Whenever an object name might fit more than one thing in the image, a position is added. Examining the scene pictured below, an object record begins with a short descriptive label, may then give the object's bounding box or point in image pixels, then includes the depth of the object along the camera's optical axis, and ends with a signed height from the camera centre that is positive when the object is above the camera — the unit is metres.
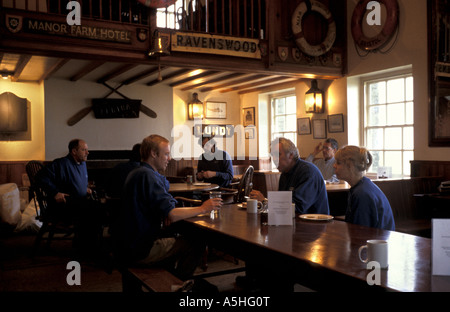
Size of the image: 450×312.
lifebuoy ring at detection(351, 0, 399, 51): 6.65 +1.97
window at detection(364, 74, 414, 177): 6.98 +0.38
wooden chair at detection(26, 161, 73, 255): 4.69 -0.81
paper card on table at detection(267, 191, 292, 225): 2.46 -0.38
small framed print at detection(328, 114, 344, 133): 7.76 +0.40
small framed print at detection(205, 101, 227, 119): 10.50 +0.90
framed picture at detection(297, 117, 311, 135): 8.51 +0.39
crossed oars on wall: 8.80 +0.80
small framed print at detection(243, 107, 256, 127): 10.34 +0.73
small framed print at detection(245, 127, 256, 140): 10.38 +0.30
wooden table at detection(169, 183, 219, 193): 4.78 -0.51
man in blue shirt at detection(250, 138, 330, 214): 3.08 -0.28
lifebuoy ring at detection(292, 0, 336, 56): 7.15 +2.03
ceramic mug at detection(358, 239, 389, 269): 1.55 -0.42
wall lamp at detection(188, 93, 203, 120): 10.09 +0.92
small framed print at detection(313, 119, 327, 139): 8.16 +0.30
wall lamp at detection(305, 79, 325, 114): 8.12 +0.89
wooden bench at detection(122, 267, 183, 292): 2.30 -0.79
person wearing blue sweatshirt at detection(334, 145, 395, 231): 2.46 -0.32
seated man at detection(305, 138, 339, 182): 6.16 -0.21
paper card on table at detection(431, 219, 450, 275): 1.46 -0.38
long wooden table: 1.45 -0.48
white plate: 2.59 -0.47
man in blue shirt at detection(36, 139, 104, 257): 4.63 -0.56
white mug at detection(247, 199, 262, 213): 2.94 -0.44
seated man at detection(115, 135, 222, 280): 2.52 -0.43
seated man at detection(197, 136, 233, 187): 5.79 -0.29
